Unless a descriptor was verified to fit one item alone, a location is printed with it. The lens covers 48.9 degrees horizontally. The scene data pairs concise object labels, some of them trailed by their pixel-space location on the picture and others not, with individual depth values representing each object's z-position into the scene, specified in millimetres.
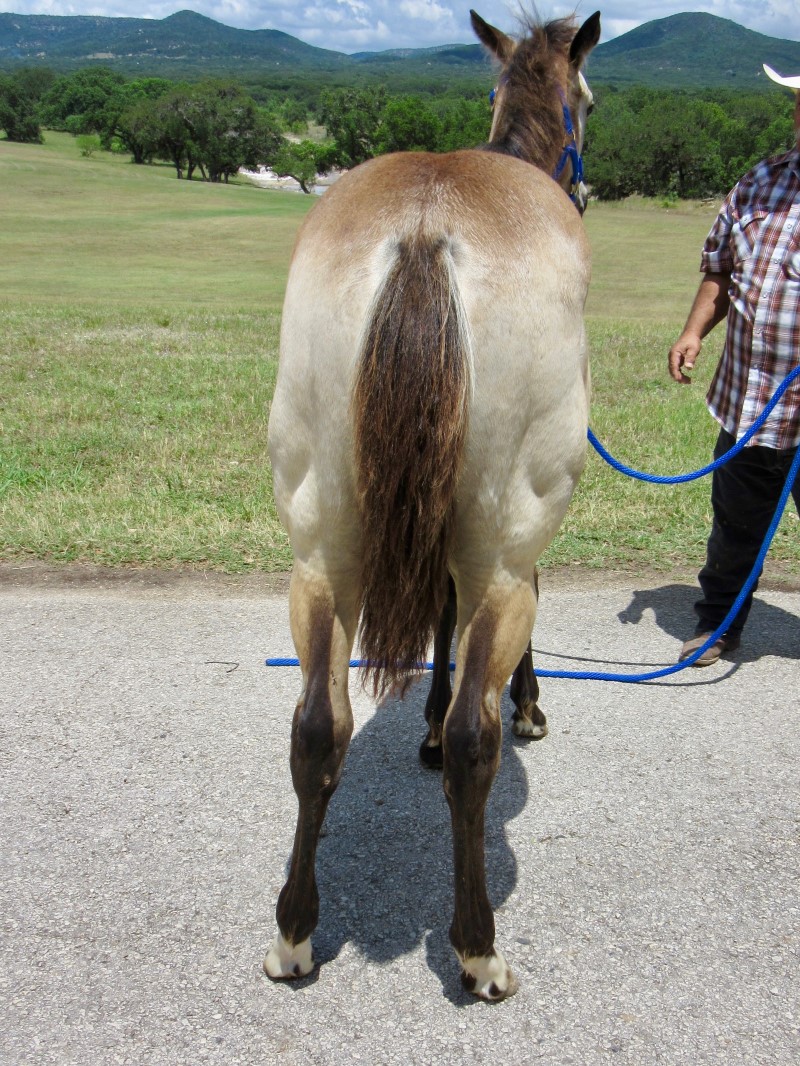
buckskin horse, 2117
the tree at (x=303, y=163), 76812
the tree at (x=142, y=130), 71875
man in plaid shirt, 3756
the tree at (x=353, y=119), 70125
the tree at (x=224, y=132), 73625
